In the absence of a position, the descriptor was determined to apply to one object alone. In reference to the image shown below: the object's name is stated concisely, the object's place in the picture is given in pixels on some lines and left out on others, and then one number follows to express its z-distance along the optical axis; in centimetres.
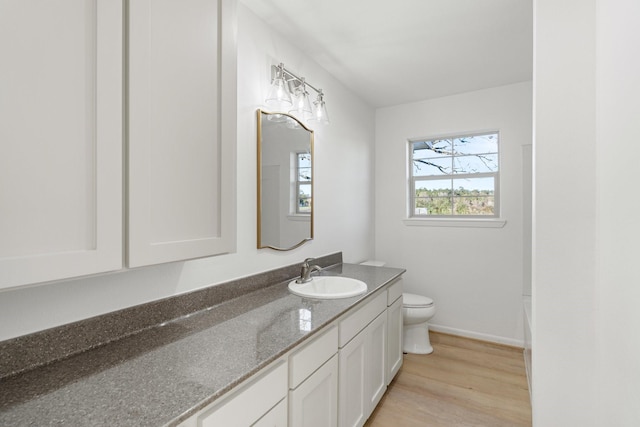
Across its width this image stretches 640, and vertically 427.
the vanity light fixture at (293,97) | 192
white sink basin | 177
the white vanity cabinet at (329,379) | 96
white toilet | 271
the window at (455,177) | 312
